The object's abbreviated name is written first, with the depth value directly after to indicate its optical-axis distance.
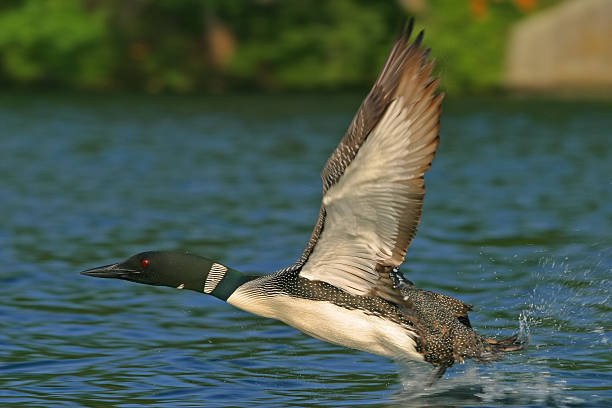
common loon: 10.76
